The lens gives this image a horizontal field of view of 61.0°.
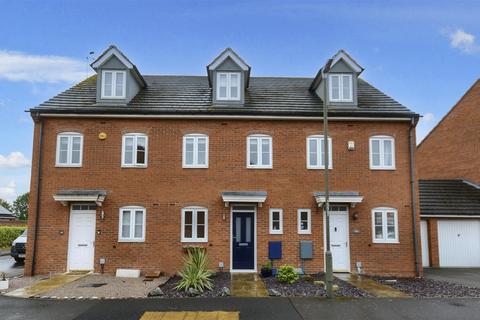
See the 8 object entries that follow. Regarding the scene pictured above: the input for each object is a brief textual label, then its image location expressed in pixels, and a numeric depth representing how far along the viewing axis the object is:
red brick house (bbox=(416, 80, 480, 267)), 19.25
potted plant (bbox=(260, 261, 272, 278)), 14.79
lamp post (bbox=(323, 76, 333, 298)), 11.19
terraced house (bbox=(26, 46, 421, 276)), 15.58
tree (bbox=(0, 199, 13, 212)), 81.94
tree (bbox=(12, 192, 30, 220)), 88.96
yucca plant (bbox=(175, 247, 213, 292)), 12.12
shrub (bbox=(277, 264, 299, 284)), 13.22
